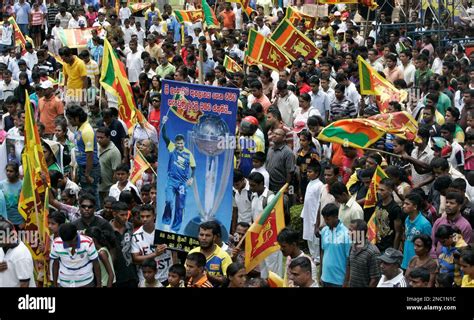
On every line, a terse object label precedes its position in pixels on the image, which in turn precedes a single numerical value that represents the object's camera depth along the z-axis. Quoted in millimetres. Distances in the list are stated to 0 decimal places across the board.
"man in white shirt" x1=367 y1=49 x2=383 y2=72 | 20594
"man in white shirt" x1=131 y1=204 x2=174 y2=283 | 11531
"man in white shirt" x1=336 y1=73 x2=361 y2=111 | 17608
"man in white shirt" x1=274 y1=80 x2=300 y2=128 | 17016
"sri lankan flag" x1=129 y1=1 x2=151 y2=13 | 28775
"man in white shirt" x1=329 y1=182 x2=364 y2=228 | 11961
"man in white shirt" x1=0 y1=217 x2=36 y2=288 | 10461
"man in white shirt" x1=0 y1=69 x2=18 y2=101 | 20109
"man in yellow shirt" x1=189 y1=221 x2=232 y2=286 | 10586
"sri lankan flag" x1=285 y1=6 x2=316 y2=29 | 25266
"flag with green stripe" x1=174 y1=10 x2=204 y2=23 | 25672
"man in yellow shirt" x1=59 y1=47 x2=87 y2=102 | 18688
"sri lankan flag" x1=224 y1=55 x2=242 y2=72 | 20094
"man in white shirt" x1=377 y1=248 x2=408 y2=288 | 10039
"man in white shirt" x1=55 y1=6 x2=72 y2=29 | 28391
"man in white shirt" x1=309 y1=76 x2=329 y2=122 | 17469
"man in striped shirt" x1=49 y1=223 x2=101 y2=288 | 10742
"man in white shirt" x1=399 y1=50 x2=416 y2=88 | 19344
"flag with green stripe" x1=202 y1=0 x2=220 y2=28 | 22078
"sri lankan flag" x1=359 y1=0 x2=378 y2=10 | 24125
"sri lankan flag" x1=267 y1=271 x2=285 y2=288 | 9609
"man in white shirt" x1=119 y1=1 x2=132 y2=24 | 29212
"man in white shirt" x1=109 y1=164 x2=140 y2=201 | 13078
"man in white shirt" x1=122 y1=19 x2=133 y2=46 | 26359
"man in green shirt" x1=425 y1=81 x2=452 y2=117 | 16141
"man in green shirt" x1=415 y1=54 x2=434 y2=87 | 18891
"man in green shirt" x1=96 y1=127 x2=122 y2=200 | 14656
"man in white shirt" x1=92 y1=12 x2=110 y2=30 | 25980
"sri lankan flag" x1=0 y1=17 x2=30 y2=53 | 24172
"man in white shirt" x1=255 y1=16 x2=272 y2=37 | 26189
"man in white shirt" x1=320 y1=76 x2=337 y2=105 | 17625
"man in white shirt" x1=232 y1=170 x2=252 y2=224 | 12852
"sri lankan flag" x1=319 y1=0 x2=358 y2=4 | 23922
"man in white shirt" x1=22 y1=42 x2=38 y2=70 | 23188
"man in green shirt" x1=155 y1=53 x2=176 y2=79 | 20797
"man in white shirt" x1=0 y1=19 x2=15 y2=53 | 25094
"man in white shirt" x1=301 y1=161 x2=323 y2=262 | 12914
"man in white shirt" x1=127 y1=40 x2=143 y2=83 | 22562
